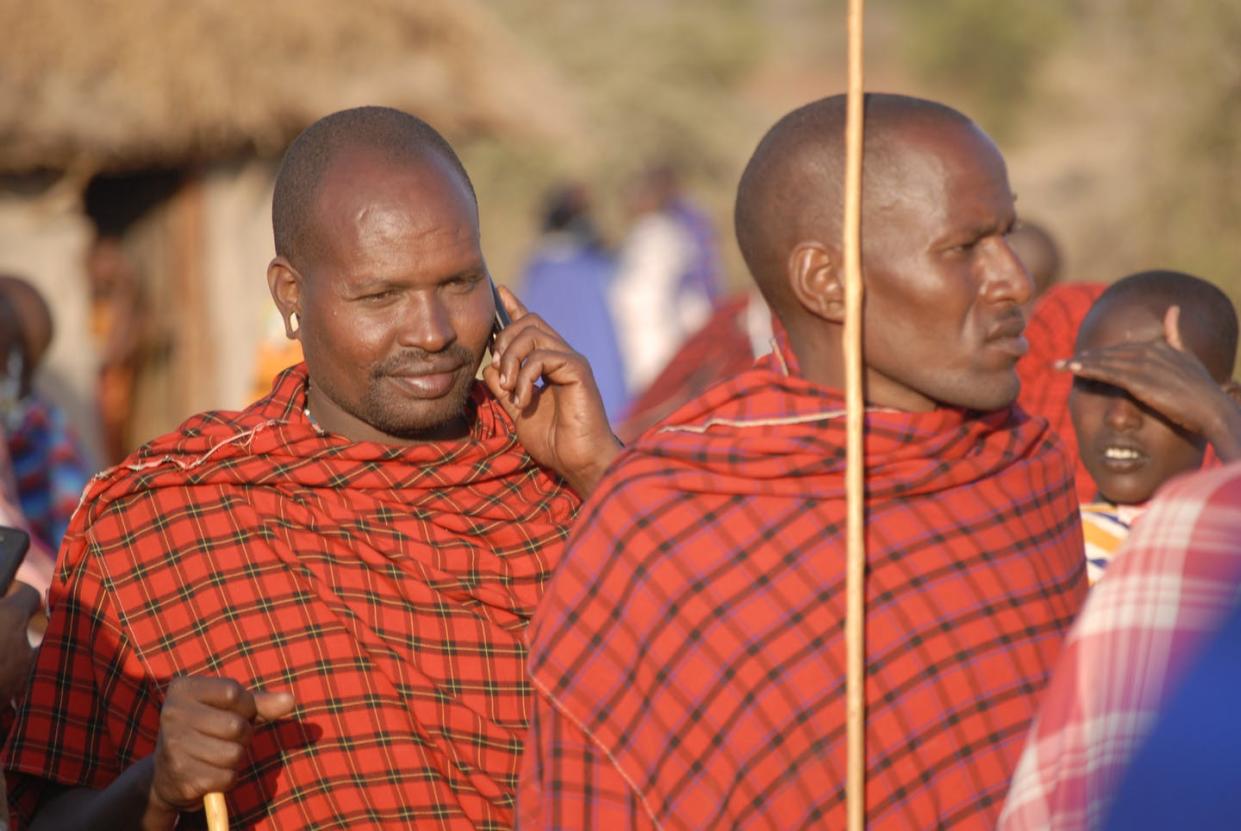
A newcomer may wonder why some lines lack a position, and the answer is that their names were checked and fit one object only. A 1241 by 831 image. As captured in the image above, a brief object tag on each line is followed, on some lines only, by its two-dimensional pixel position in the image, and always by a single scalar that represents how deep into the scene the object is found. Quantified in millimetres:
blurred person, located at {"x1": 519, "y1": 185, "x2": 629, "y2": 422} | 26781
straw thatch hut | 19062
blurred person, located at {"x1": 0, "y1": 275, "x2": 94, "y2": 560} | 13547
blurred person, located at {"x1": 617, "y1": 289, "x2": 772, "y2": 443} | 13789
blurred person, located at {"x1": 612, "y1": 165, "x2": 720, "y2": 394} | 27750
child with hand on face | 7457
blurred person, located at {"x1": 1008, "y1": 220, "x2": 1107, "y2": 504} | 9758
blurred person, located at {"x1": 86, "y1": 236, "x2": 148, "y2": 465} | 21500
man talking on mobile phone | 6742
